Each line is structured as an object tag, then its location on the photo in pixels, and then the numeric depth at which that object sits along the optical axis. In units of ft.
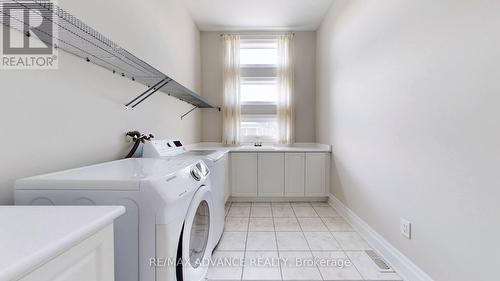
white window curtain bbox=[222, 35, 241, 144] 12.92
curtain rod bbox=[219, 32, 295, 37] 13.07
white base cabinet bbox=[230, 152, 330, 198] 11.61
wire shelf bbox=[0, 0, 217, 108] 2.93
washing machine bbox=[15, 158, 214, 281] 3.14
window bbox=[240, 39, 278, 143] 13.38
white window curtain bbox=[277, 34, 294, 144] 12.82
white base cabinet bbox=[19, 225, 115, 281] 1.68
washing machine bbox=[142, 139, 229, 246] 6.22
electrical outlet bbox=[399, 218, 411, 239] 5.46
